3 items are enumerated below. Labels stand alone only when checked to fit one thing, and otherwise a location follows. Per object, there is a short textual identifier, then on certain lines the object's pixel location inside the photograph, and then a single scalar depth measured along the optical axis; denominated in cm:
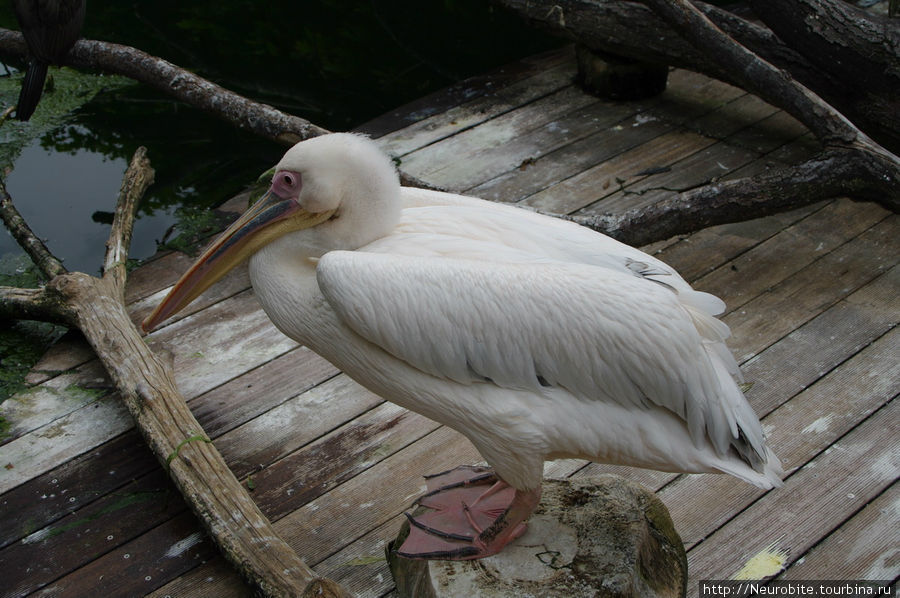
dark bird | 452
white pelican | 201
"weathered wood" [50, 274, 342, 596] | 239
